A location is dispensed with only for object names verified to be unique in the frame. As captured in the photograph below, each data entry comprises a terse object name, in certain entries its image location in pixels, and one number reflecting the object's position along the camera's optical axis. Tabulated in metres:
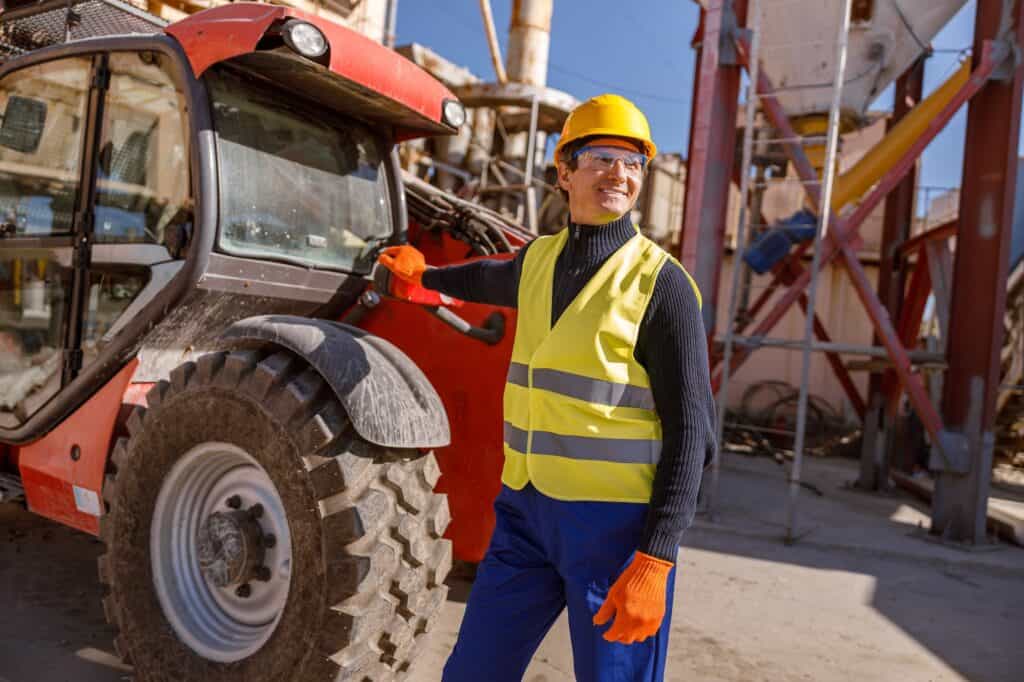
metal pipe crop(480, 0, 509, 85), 12.92
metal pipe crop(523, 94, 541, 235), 10.56
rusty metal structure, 6.26
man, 1.72
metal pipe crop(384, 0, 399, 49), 12.22
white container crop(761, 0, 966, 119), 6.71
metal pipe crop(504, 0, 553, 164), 12.96
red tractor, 2.30
